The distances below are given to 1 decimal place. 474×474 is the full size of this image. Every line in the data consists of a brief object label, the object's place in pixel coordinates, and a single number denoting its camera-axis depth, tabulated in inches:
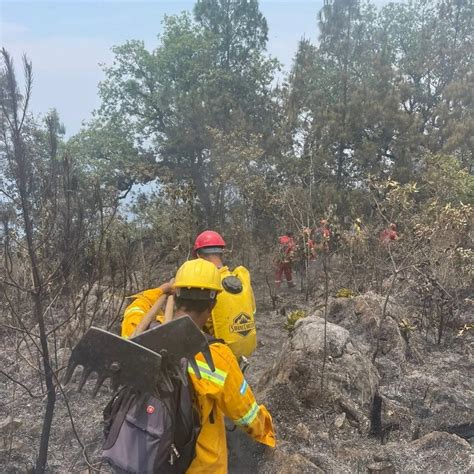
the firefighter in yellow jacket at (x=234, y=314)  105.4
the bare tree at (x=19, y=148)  97.0
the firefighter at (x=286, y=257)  342.0
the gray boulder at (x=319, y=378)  149.1
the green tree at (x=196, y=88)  570.6
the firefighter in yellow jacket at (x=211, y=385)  70.0
